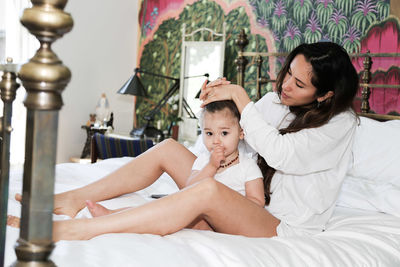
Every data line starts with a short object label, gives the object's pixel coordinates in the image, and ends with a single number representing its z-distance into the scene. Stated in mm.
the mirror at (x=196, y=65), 3770
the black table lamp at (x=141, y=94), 3918
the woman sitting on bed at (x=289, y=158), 1522
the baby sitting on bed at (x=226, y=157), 1645
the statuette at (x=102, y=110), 4297
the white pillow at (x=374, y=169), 1985
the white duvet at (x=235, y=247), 1131
